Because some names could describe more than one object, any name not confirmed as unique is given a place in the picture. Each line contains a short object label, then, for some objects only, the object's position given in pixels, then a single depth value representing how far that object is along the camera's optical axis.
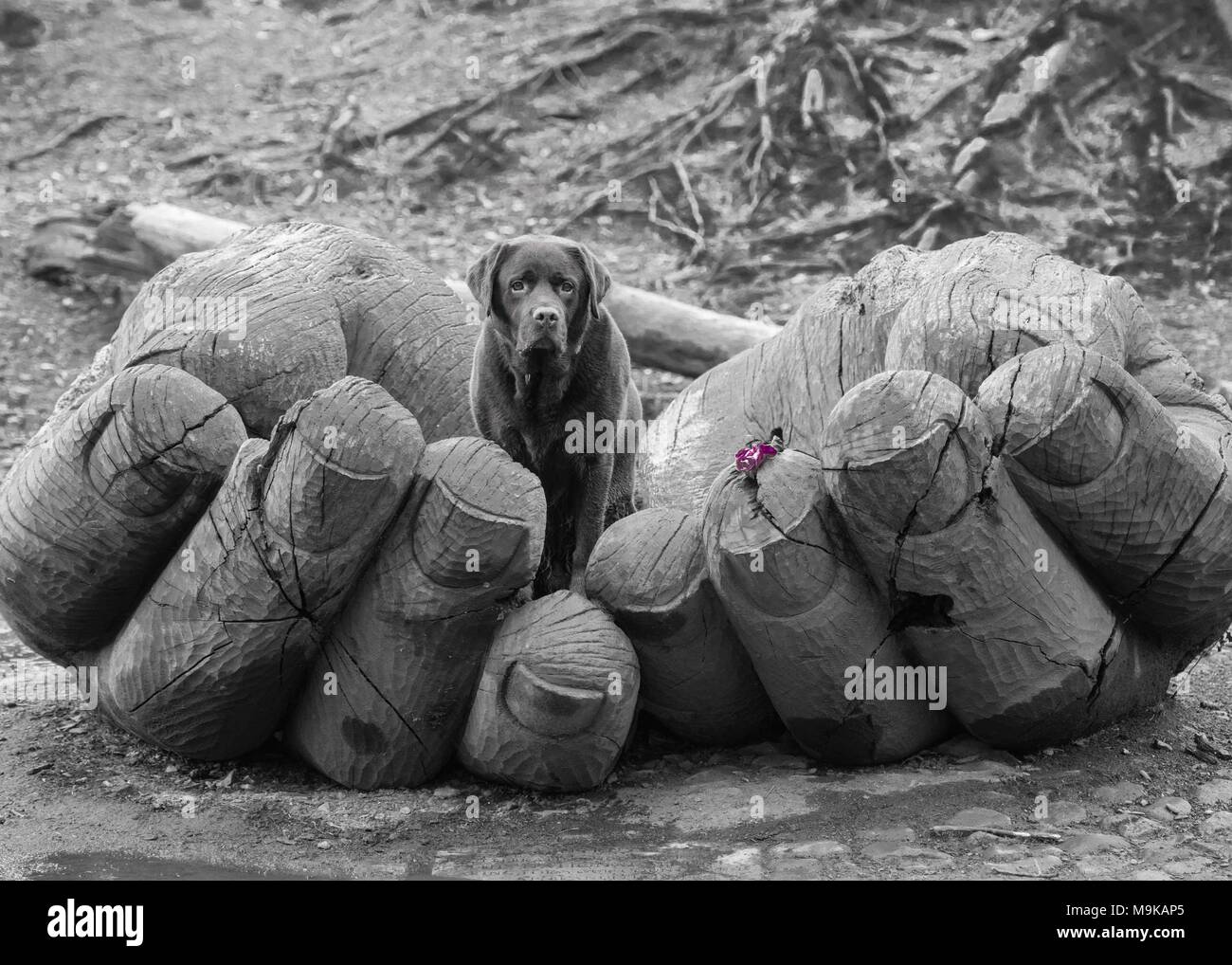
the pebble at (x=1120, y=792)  5.43
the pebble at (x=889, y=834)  5.12
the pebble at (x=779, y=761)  5.84
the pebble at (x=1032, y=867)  4.80
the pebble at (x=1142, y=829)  5.13
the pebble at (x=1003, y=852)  4.93
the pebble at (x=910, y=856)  4.91
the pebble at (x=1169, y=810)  5.32
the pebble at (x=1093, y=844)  4.99
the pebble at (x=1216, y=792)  5.48
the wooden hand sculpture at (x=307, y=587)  5.46
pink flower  5.52
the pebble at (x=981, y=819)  5.17
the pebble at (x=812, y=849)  5.03
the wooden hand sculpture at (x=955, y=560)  5.28
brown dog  6.02
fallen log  10.46
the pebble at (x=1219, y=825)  5.20
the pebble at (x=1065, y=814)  5.22
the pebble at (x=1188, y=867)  4.86
